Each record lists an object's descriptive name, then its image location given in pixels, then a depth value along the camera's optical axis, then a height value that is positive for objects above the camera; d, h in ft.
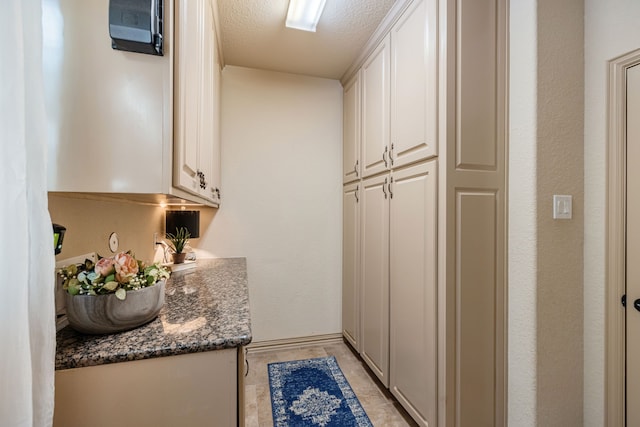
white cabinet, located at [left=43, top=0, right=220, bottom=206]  2.40 +0.95
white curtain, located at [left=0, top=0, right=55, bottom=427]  1.69 -0.09
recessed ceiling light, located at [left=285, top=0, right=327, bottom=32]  5.39 +4.08
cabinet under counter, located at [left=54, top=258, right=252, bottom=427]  2.20 -1.36
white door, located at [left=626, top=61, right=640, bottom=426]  3.76 -0.47
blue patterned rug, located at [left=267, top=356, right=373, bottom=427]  5.33 -3.95
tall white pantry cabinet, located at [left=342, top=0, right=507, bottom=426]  4.26 +0.06
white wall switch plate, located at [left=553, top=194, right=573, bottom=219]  4.07 +0.13
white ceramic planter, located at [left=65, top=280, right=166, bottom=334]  2.39 -0.88
